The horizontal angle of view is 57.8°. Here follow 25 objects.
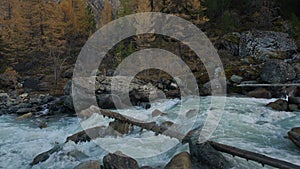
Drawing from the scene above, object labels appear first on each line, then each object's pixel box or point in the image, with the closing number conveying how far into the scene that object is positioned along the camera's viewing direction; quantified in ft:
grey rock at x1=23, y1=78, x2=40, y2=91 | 78.60
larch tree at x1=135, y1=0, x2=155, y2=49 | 92.58
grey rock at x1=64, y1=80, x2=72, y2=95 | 53.51
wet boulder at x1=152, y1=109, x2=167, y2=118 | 43.56
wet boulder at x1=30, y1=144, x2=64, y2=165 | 26.58
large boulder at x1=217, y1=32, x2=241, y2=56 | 96.14
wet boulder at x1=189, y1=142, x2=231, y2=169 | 23.35
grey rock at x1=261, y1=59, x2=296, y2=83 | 57.67
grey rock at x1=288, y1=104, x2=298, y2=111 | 42.71
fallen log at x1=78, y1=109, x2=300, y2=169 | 20.89
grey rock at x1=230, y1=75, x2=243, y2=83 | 63.04
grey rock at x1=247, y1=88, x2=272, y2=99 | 52.65
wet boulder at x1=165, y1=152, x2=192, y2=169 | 22.06
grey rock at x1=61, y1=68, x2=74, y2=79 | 90.09
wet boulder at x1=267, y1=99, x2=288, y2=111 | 42.63
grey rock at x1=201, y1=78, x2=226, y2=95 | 58.70
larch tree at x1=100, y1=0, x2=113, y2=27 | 112.88
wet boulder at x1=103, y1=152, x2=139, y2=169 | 22.12
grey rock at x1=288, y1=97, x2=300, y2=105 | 44.31
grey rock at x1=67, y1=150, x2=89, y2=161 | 27.43
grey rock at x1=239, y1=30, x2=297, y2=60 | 86.22
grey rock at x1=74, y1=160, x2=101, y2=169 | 22.43
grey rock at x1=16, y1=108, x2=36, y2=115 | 51.24
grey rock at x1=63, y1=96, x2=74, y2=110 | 50.11
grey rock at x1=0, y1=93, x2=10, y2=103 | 62.24
